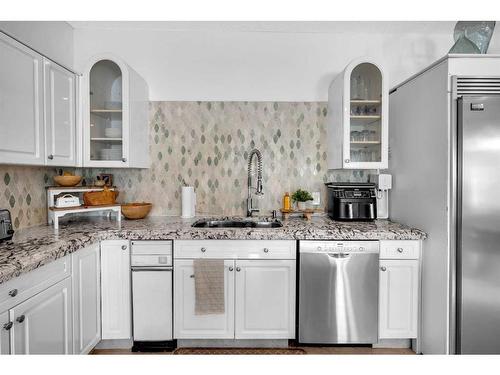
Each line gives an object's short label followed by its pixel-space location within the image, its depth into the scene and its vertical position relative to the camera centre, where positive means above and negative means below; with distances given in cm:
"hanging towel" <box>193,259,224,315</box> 241 -70
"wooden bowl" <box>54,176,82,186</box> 271 +4
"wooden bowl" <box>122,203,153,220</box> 291 -22
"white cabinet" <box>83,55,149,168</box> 274 +58
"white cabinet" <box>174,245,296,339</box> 243 -85
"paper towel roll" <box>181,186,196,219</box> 302 -15
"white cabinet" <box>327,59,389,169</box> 272 +56
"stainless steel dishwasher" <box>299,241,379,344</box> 241 -72
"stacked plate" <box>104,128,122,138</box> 278 +43
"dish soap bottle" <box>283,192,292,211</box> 309 -16
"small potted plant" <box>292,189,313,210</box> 303 -11
